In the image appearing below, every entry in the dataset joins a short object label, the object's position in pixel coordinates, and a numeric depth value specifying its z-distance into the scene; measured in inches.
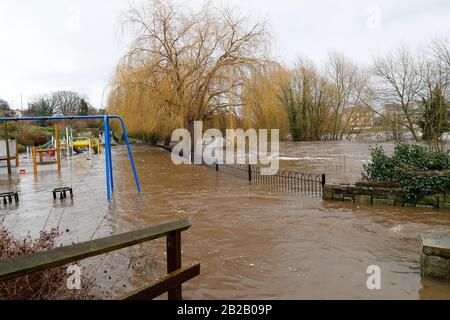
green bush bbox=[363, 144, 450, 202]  263.6
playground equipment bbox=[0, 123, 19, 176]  531.1
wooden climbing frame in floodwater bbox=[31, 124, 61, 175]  554.3
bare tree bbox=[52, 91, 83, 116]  2293.7
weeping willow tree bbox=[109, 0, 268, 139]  649.0
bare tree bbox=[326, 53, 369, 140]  1332.4
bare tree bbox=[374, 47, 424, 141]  910.0
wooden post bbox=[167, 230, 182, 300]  111.7
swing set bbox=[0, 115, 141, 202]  330.6
